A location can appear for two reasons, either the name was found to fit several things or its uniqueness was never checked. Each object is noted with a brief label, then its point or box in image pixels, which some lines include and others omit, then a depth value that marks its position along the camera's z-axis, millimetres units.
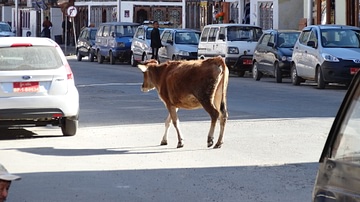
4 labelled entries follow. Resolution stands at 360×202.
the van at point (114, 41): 43750
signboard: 56056
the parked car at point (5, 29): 55025
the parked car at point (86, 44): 47875
